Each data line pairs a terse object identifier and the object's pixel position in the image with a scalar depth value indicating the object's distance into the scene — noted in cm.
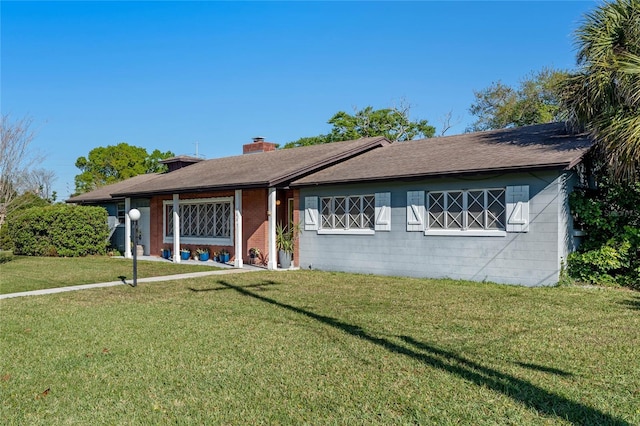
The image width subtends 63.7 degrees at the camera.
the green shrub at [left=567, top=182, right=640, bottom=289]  1107
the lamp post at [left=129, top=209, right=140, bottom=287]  1183
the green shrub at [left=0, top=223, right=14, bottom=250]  2314
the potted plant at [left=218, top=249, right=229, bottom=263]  1802
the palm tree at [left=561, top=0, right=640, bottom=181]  1011
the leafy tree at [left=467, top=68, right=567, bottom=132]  3303
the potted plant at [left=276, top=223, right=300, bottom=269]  1577
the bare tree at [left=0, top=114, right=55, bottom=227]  2117
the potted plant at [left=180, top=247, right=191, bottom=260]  1925
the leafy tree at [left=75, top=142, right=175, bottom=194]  5092
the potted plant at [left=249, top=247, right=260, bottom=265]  1716
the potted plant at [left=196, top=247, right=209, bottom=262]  1870
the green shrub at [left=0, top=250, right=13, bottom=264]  1734
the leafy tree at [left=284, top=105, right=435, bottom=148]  3828
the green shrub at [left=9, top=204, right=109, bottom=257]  2145
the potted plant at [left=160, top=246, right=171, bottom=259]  2042
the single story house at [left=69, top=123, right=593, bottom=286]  1143
